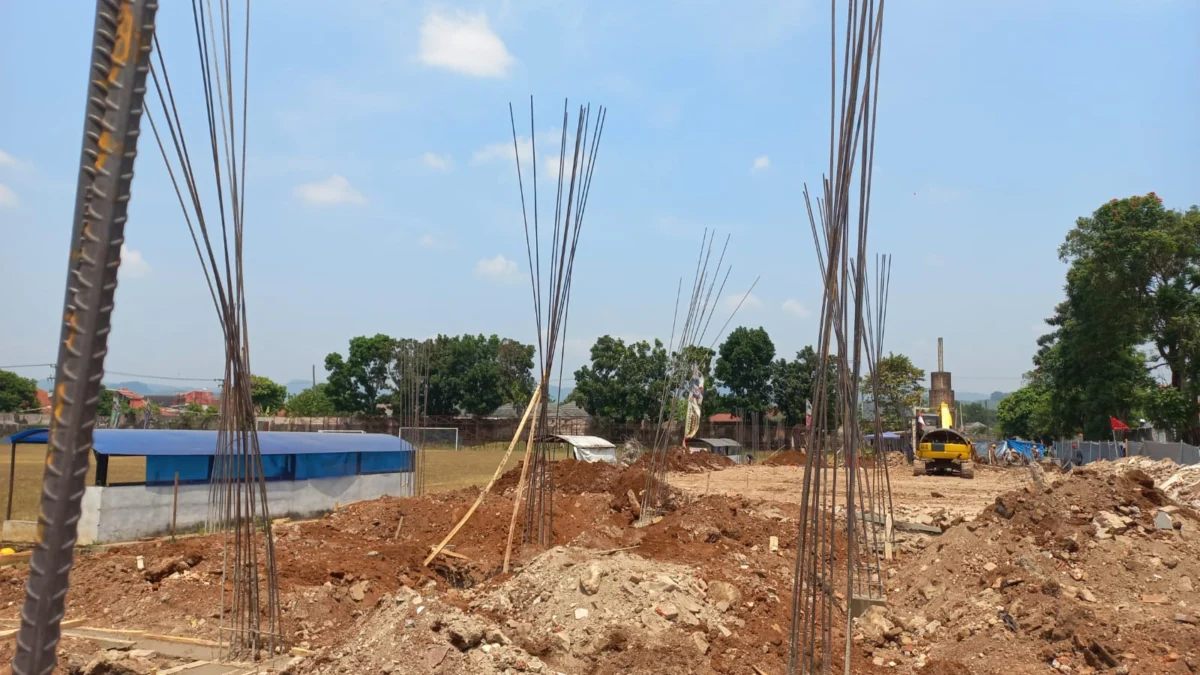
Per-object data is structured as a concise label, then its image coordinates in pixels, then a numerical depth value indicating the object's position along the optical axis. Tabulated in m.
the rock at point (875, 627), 6.49
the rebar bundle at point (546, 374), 7.52
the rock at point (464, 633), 4.96
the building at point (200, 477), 10.22
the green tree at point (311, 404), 49.67
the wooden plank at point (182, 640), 5.89
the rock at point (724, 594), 6.82
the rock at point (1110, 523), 8.47
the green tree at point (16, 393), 51.41
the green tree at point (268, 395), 55.72
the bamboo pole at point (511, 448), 7.74
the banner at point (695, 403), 18.06
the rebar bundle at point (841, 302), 3.89
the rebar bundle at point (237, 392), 4.84
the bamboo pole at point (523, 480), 7.61
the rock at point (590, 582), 6.34
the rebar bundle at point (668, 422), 11.29
